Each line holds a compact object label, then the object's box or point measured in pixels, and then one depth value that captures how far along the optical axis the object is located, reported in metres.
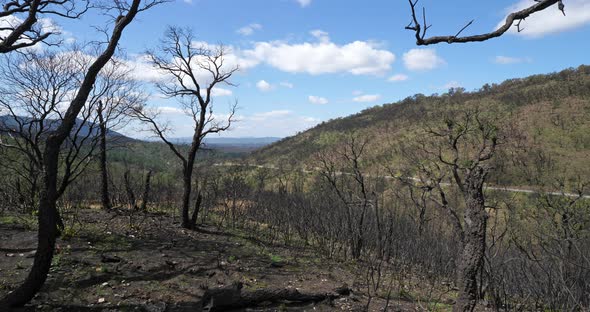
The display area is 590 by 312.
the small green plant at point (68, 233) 10.05
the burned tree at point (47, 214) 5.66
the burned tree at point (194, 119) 14.48
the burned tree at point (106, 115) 14.02
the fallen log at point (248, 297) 6.47
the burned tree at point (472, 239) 5.71
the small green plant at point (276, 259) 11.82
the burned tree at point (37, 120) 12.74
